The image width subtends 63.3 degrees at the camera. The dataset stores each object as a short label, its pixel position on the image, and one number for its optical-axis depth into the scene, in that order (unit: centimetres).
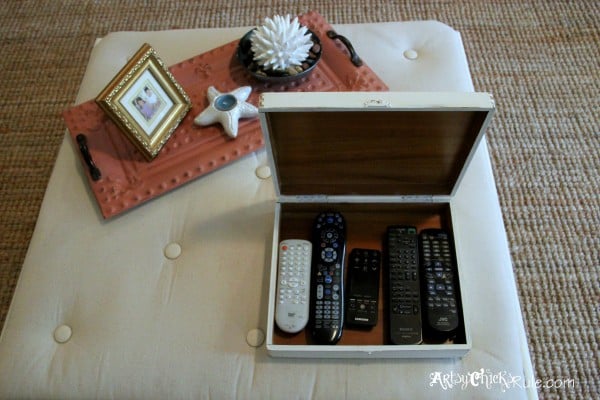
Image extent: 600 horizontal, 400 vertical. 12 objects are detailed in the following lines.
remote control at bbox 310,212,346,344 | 65
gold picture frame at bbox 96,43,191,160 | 79
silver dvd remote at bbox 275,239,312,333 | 65
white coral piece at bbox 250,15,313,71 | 85
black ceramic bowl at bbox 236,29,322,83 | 88
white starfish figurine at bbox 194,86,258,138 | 84
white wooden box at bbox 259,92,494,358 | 56
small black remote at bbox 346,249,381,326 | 67
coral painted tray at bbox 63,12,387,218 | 81
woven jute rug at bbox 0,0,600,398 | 100
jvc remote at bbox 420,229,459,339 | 64
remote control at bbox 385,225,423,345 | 65
